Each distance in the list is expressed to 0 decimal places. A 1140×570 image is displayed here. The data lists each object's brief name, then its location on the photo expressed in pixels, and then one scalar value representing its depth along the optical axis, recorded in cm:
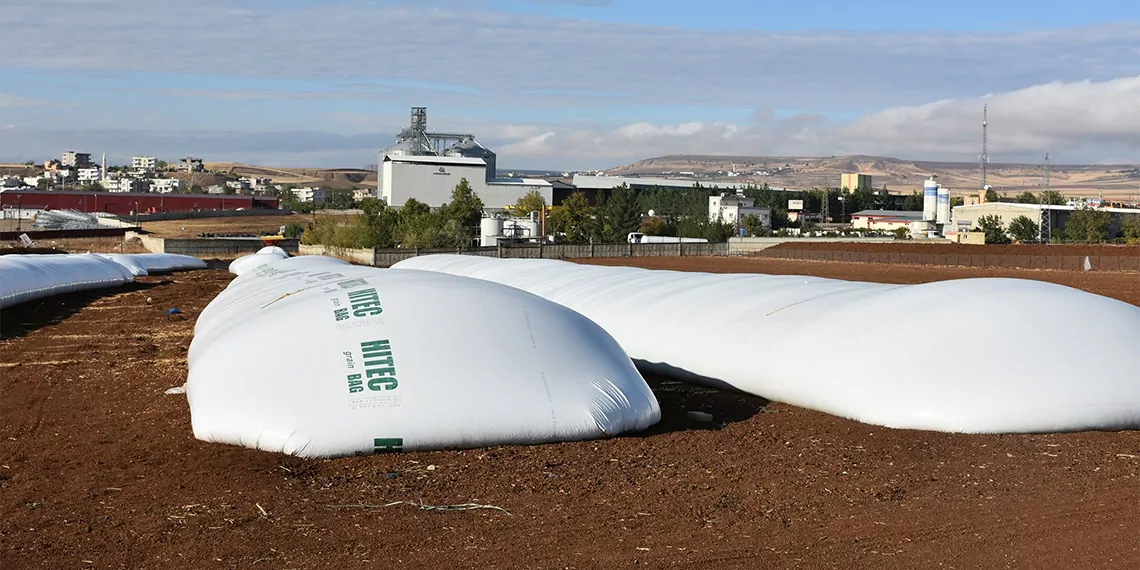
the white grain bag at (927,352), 1027
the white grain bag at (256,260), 3453
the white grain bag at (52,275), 2293
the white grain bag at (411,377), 924
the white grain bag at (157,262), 3457
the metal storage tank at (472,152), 13475
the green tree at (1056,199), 14373
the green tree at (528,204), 9869
